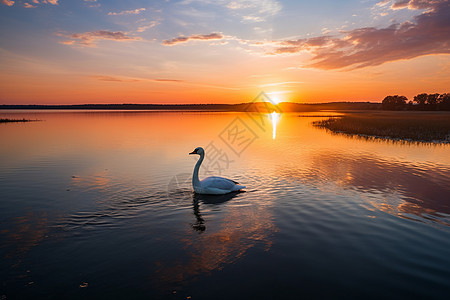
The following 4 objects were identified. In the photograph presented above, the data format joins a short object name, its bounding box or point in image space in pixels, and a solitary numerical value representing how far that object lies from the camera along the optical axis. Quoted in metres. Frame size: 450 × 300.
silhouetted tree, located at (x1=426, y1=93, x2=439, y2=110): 134.30
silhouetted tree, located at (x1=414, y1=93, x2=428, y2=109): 147.38
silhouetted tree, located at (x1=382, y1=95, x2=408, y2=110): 151.70
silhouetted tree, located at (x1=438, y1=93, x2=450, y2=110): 121.56
